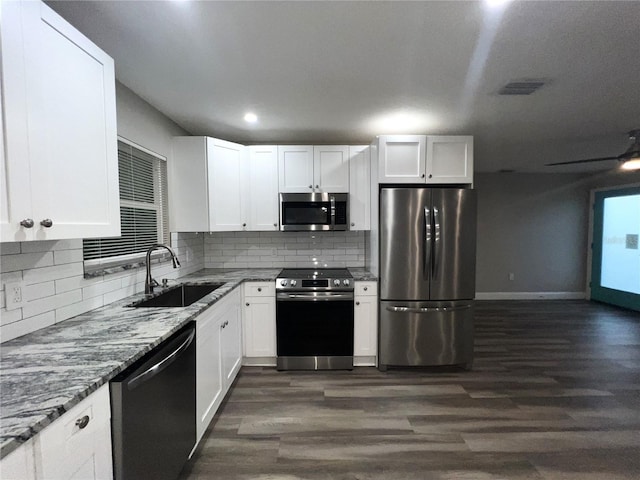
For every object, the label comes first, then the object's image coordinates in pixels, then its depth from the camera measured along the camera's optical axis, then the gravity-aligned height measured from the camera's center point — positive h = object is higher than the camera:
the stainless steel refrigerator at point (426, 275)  2.86 -0.44
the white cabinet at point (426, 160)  2.99 +0.71
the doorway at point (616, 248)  4.96 -0.32
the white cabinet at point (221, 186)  3.02 +0.47
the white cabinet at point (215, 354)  1.89 -0.94
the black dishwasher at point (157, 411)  1.13 -0.82
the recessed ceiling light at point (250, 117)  2.71 +1.06
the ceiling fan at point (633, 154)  3.12 +0.79
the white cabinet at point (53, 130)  1.04 +0.41
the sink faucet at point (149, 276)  2.27 -0.36
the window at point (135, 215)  2.01 +0.13
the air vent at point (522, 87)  2.10 +1.04
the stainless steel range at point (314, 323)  2.96 -0.93
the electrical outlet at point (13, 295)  1.34 -0.30
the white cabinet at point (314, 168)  3.33 +0.69
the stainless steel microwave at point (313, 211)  3.29 +0.21
